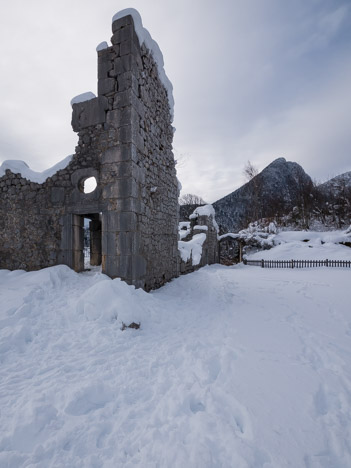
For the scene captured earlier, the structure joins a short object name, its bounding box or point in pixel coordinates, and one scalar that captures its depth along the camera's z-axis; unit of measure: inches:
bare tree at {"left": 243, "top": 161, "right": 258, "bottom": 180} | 1057.5
